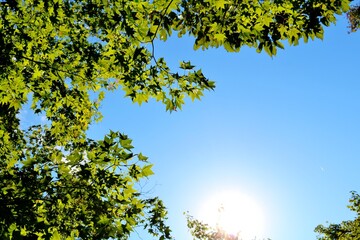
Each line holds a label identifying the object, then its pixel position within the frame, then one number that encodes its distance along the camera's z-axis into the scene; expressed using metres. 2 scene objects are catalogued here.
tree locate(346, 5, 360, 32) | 15.86
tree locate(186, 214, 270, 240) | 30.23
